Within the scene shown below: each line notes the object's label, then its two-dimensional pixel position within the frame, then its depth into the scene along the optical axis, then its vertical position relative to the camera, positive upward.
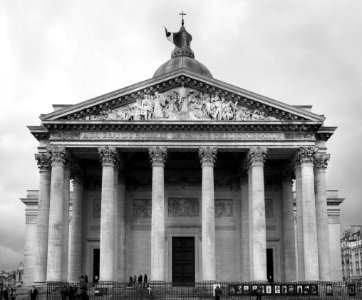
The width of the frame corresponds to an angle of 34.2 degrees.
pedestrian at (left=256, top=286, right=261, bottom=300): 34.78 -1.14
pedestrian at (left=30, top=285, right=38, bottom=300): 36.69 -1.11
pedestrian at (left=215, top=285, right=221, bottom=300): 34.09 -1.01
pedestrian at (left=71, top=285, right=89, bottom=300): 16.86 -0.54
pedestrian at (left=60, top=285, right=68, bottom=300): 33.56 -0.99
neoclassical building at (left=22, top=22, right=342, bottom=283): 41.47 +8.63
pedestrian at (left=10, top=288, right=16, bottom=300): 40.81 -1.37
